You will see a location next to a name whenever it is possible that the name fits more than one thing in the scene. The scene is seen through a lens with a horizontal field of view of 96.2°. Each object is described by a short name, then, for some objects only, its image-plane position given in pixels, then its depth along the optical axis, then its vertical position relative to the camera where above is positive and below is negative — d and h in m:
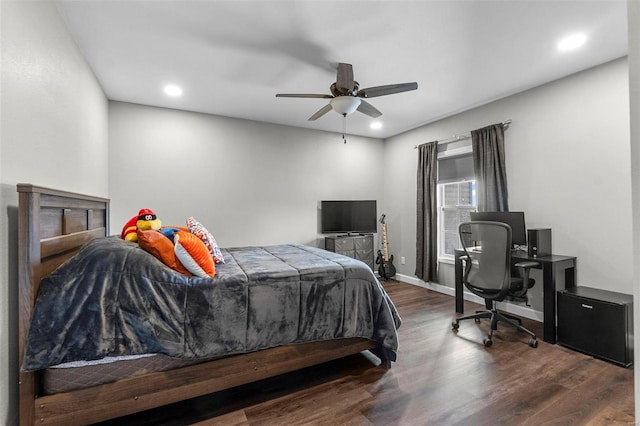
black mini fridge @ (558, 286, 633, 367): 2.32 -0.96
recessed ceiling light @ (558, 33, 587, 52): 2.36 +1.45
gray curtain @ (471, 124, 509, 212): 3.57 +0.57
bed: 1.42 -0.77
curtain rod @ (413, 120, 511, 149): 4.05 +1.10
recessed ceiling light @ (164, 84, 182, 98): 3.24 +1.47
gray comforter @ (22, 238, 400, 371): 1.48 -0.56
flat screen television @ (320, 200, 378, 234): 4.98 -0.04
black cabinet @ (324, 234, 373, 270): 4.81 -0.53
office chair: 2.72 -0.59
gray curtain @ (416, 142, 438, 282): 4.50 +0.01
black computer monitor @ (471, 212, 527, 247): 3.26 -0.12
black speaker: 3.03 -0.31
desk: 2.73 -0.66
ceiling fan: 2.46 +1.11
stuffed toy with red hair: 2.30 -0.06
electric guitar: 5.24 -0.88
